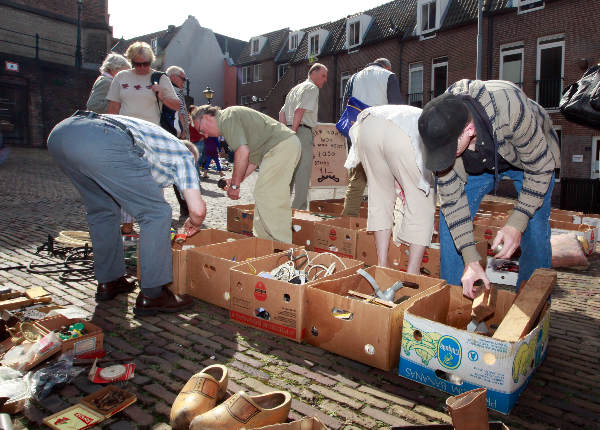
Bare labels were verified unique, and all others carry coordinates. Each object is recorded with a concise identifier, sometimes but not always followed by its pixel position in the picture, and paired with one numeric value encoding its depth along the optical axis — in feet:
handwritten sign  27.91
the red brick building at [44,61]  69.97
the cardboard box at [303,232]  17.76
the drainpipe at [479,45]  45.60
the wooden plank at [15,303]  10.26
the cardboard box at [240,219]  19.39
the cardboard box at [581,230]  18.72
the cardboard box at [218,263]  11.71
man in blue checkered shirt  10.24
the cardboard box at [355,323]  8.73
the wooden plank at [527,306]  7.97
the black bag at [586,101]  12.86
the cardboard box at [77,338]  8.59
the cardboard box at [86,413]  6.69
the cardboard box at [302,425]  5.89
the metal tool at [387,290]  10.16
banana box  7.43
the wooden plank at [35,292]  11.06
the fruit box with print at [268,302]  9.84
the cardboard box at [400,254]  15.05
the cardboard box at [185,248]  12.55
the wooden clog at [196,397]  6.63
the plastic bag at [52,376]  7.56
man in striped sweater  7.59
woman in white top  17.11
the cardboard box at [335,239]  16.35
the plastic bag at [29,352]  8.11
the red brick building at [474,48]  51.96
